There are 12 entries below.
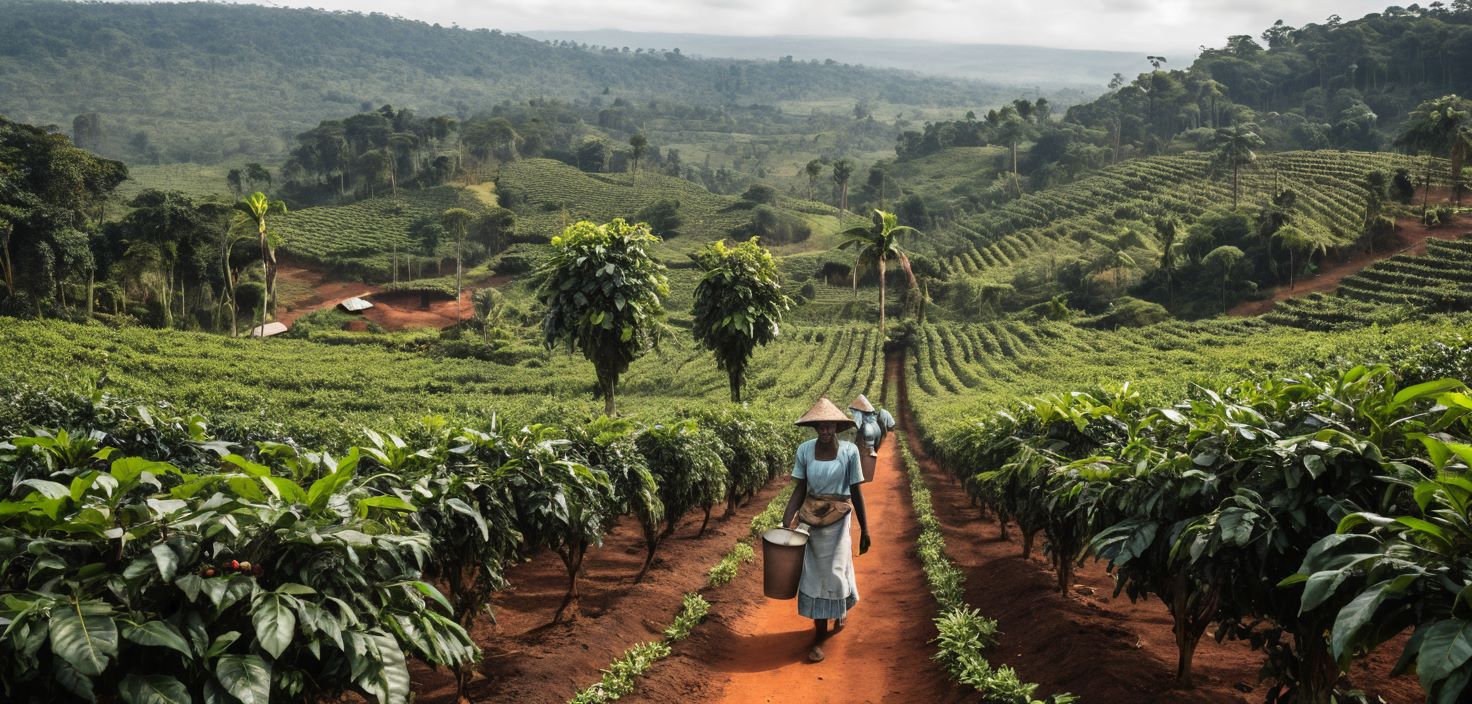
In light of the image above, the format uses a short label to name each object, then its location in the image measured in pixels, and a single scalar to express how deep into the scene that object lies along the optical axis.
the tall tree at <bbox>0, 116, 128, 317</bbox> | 40.09
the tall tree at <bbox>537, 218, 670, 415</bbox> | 14.99
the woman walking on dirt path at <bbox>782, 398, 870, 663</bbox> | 7.23
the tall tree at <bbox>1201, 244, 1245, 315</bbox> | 54.75
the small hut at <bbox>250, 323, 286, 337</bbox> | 58.89
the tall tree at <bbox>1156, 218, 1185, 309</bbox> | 57.09
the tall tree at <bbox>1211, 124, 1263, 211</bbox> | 70.19
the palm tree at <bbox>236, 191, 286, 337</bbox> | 46.09
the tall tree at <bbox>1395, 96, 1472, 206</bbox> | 54.03
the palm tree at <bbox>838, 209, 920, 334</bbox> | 36.84
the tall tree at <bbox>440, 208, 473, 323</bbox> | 72.88
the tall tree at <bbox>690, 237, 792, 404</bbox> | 18.44
